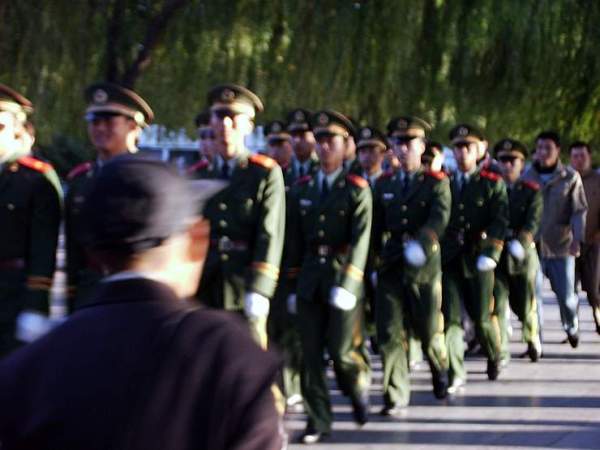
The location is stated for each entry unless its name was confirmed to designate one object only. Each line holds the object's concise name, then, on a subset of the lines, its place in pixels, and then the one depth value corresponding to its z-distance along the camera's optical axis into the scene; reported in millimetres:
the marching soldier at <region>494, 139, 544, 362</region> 16795
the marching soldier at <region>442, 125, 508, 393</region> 15348
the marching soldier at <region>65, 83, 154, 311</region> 9460
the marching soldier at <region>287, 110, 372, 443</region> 11752
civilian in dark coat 3380
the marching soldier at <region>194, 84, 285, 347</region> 10098
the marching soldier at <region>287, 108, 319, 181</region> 16301
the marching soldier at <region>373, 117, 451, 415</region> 13406
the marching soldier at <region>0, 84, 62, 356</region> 9311
